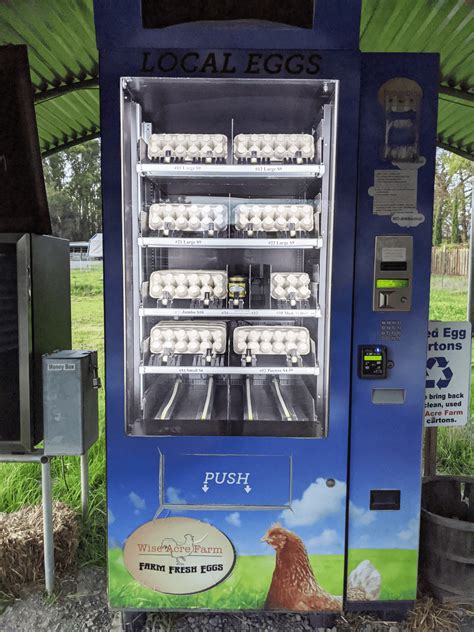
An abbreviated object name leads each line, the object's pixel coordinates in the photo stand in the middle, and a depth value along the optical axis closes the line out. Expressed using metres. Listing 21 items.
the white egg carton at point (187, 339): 2.38
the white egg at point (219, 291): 2.41
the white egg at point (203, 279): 2.41
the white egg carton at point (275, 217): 2.33
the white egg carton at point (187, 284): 2.36
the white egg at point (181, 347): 2.39
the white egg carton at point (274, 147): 2.31
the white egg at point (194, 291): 2.38
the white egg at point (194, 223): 2.33
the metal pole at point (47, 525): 2.46
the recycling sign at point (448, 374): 2.64
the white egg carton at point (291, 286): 2.39
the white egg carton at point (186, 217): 2.32
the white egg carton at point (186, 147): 2.30
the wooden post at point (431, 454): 2.91
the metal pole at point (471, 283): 3.67
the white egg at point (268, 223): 2.34
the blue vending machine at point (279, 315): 2.03
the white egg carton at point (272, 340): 2.39
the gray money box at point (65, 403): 2.34
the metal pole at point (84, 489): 2.92
